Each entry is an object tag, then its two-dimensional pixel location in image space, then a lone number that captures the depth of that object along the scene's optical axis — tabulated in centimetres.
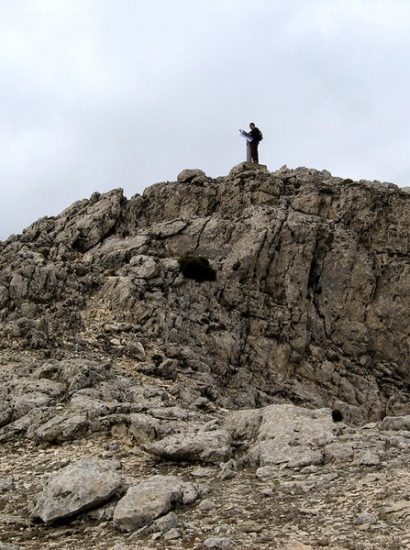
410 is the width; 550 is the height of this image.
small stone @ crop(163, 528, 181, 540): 1248
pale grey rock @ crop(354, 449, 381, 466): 1556
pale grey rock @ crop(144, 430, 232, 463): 1734
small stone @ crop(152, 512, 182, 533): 1283
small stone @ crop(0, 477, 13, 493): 1644
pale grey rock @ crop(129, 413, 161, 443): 1939
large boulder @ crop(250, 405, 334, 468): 1669
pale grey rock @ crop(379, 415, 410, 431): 2009
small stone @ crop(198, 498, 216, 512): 1384
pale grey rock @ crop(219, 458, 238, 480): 1609
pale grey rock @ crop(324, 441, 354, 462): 1630
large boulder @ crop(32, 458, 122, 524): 1408
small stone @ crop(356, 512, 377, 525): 1219
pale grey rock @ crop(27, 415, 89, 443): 1989
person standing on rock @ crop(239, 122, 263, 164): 4725
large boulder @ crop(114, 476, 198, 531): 1327
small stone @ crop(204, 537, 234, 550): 1175
